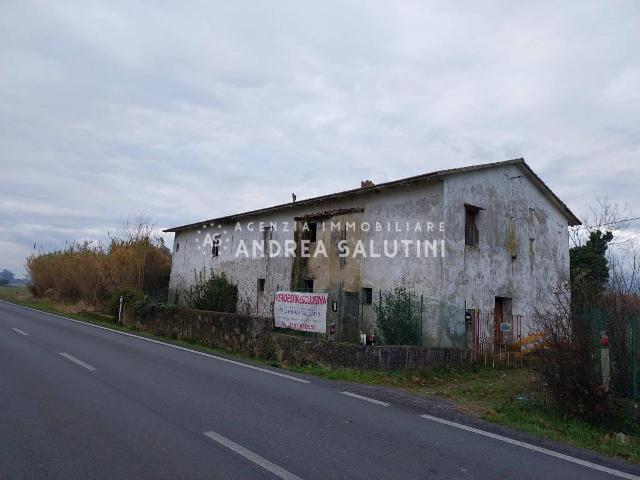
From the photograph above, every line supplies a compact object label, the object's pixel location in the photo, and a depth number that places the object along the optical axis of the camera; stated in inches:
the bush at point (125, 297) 830.6
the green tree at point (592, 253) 1005.2
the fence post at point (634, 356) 311.0
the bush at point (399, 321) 546.6
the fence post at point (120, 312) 850.8
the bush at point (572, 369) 271.3
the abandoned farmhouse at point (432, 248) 597.3
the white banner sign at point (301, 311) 520.2
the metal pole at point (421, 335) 525.3
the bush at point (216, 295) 887.2
